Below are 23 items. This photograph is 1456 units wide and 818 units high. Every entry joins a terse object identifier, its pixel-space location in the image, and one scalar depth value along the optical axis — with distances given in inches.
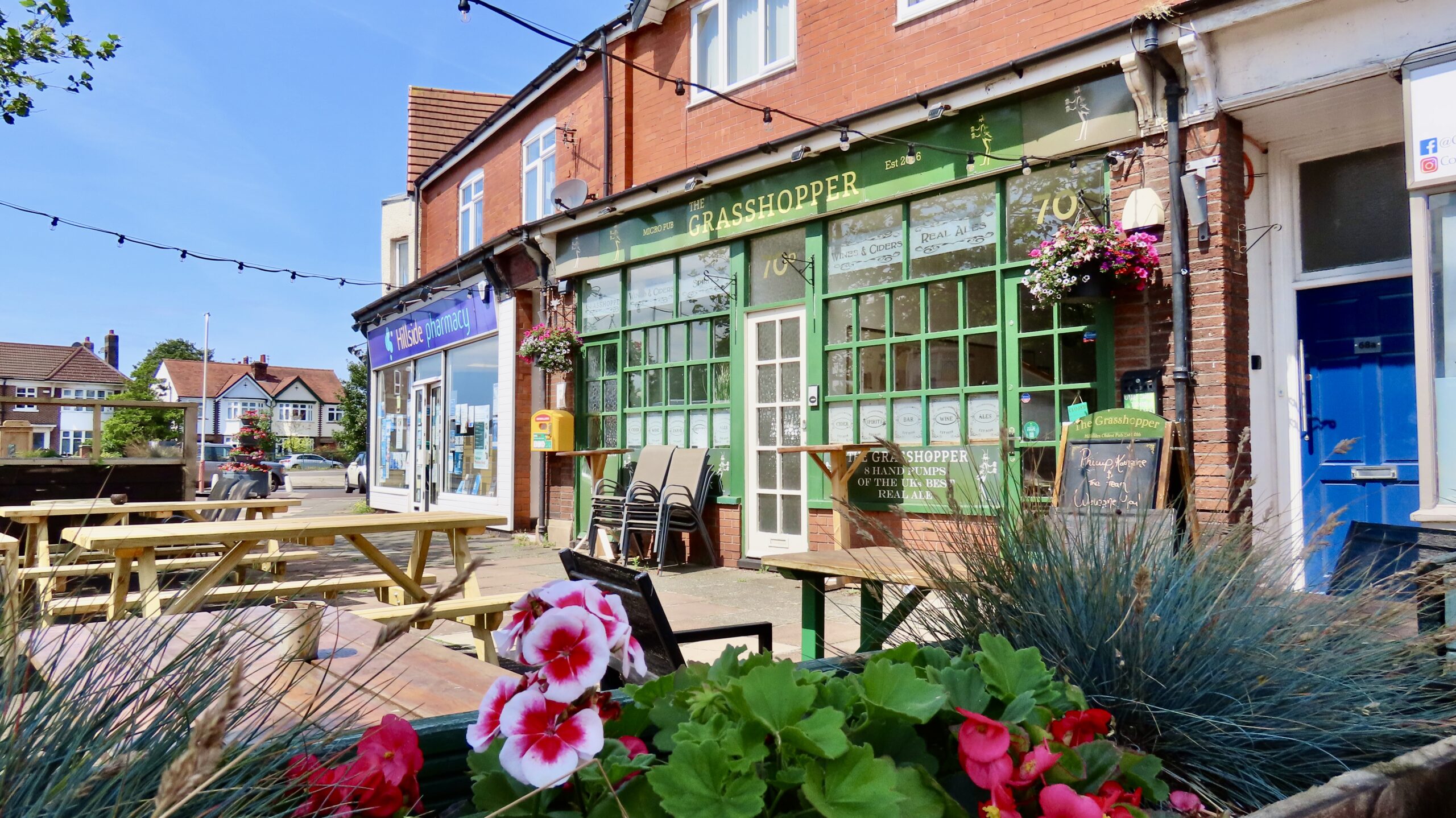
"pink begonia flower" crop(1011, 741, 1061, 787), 43.6
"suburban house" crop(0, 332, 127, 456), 2496.3
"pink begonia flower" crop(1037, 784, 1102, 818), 41.7
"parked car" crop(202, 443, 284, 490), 1608.0
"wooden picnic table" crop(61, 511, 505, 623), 151.2
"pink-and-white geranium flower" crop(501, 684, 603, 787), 37.0
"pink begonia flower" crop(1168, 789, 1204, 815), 54.0
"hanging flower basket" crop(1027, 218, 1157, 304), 224.2
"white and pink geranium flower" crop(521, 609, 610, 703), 39.4
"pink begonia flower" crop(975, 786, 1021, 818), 41.4
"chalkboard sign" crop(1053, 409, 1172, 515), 207.5
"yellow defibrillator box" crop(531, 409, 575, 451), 417.1
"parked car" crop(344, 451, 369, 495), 1099.3
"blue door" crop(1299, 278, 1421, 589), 216.8
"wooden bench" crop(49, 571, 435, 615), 139.5
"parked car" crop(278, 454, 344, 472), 2015.3
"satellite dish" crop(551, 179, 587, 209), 442.0
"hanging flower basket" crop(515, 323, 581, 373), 416.5
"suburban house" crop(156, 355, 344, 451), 2817.4
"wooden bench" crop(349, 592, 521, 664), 156.4
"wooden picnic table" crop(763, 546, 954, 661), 79.7
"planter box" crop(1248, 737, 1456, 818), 51.9
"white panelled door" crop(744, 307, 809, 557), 326.6
